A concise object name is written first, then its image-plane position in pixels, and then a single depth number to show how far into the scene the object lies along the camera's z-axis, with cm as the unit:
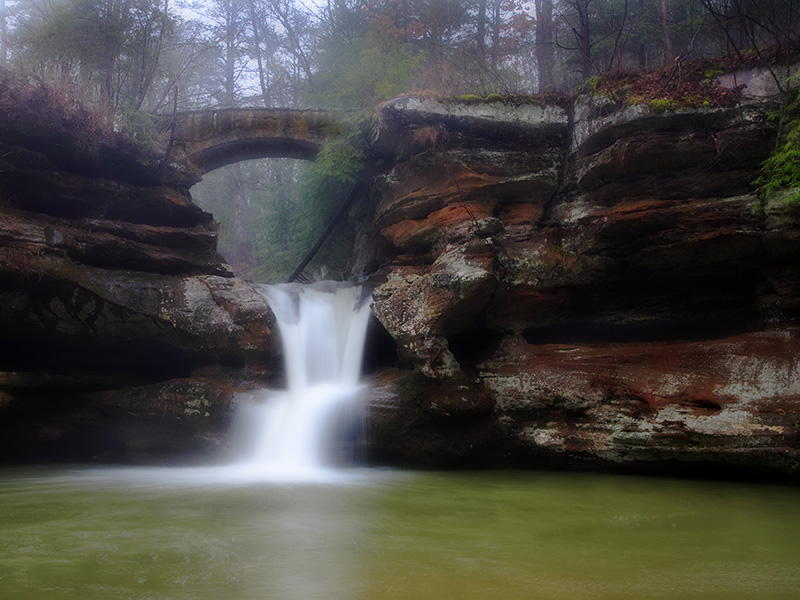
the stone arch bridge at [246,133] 1298
